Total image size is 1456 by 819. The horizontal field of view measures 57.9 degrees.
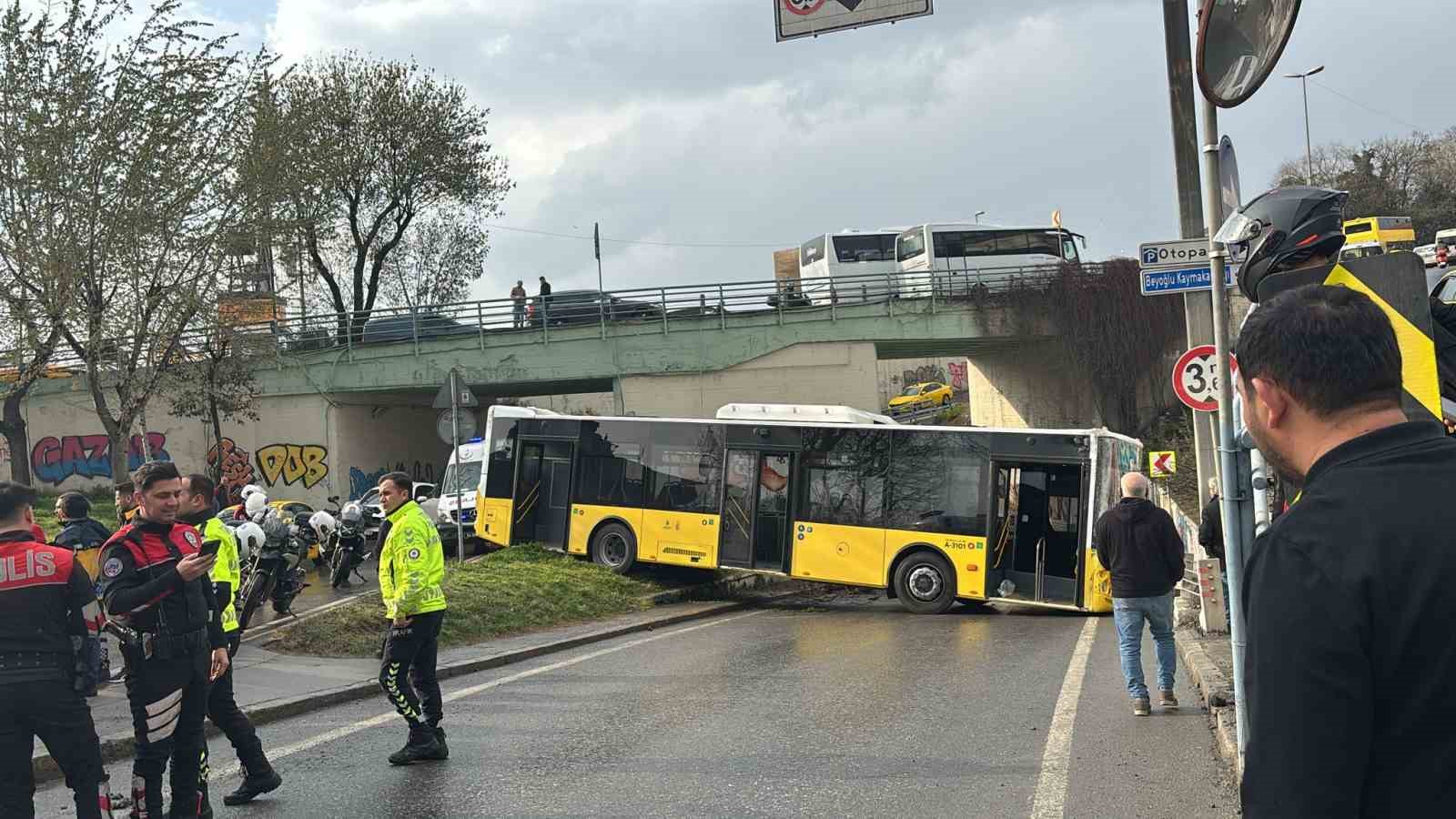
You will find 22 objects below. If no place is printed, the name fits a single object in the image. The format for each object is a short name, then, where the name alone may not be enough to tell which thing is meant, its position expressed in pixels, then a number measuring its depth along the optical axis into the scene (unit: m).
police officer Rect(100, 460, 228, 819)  6.44
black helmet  4.55
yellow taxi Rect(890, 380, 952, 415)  53.44
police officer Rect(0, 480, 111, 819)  5.86
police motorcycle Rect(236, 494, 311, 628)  14.77
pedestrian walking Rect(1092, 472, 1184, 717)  9.70
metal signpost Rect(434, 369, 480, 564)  20.27
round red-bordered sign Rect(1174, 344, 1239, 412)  9.78
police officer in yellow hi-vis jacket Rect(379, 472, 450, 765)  8.22
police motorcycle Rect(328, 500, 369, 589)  21.28
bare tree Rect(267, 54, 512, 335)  41.84
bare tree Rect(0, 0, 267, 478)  19.64
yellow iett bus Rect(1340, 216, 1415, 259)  39.72
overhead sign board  10.50
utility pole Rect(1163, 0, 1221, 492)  10.16
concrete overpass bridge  36.41
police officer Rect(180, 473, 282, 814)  7.43
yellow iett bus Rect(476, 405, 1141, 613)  18.98
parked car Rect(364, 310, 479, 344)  37.03
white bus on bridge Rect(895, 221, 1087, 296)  42.59
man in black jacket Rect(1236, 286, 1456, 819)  1.83
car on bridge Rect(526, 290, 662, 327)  36.47
